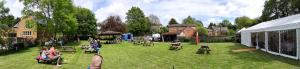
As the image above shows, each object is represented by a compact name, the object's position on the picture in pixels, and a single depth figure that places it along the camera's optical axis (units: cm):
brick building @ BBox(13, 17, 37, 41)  3292
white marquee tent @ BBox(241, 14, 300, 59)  912
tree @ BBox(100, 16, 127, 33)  3828
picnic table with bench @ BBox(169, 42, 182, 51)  1482
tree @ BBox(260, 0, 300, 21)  2731
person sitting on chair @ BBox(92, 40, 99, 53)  1318
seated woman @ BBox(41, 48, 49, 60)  858
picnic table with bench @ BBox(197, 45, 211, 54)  1211
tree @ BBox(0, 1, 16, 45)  1885
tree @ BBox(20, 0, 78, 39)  2054
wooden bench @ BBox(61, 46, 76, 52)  1381
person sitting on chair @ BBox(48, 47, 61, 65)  843
